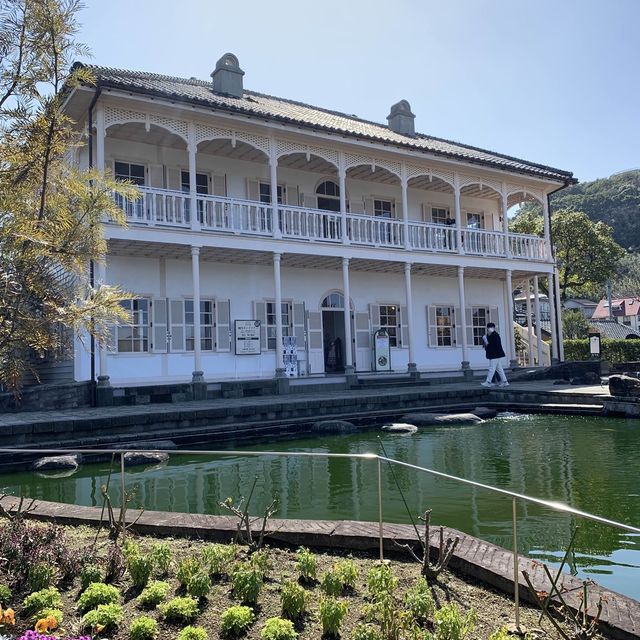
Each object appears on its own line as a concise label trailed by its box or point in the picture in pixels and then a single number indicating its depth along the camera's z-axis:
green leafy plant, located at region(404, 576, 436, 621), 3.21
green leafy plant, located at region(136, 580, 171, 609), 3.48
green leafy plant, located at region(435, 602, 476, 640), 2.84
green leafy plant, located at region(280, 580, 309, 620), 3.30
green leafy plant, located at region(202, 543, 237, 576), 3.90
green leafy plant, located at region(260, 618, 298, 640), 2.97
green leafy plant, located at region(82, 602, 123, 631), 3.15
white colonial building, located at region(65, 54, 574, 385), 14.98
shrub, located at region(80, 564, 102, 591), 3.72
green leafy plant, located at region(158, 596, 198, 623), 3.29
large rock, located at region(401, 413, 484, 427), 13.01
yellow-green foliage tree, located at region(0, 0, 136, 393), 4.39
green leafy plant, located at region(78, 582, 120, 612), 3.42
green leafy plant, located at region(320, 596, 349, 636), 3.09
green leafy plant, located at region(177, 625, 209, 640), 2.95
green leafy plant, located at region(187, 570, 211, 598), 3.51
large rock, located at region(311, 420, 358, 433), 12.26
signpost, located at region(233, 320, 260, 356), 17.08
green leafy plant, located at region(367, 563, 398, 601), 3.46
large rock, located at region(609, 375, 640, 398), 13.28
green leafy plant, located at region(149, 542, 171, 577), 3.89
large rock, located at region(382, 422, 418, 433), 12.30
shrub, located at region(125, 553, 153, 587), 3.74
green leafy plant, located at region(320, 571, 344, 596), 3.54
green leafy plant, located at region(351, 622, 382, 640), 2.87
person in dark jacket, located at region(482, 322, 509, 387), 17.08
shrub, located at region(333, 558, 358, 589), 3.64
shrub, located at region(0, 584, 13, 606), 3.46
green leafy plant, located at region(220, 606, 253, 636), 3.13
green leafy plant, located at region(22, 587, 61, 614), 3.37
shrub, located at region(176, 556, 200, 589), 3.66
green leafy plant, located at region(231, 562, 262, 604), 3.49
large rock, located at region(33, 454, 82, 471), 8.98
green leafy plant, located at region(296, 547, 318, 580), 3.79
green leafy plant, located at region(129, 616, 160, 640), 3.05
